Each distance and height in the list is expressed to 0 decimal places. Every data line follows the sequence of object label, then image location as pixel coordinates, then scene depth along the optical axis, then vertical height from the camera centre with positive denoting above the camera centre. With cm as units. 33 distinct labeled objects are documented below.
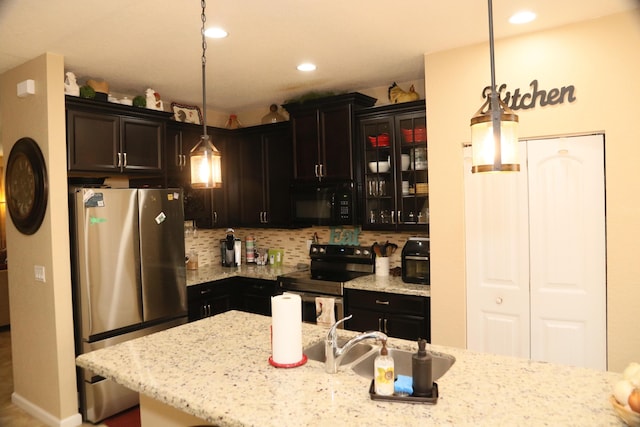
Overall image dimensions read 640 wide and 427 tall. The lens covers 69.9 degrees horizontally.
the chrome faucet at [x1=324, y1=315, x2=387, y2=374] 185 -59
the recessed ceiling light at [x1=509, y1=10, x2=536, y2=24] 255 +103
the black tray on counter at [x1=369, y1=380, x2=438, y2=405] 155 -67
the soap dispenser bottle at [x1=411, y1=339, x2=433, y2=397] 158 -60
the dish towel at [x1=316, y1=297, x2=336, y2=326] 379 -90
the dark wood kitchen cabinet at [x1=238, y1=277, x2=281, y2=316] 427 -84
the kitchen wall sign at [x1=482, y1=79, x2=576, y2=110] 275 +63
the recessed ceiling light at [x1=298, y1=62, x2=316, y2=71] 343 +105
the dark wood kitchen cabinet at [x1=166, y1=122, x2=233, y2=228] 419 +29
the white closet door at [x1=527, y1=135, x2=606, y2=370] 271 -32
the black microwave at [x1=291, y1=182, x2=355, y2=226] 403 +0
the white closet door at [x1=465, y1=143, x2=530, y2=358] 295 -42
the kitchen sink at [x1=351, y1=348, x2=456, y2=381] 201 -73
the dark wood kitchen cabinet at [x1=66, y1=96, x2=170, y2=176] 331 +55
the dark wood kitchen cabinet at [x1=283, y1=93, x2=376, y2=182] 396 +61
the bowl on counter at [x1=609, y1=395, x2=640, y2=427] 127 -62
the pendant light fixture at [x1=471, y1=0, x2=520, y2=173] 147 +20
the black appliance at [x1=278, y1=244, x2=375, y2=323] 384 -65
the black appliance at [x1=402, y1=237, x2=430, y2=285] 356 -47
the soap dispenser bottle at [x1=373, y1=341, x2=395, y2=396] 159 -61
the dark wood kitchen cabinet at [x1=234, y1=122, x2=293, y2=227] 448 +31
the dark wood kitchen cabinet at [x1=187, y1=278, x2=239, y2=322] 408 -85
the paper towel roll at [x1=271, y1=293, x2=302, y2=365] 188 -51
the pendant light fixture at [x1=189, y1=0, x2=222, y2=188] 215 +19
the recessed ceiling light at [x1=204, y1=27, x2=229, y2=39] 269 +104
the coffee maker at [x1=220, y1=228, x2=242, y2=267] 485 -49
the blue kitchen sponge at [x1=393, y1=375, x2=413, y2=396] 163 -67
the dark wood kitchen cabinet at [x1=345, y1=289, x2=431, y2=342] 339 -86
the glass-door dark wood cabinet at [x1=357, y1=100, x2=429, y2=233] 367 +28
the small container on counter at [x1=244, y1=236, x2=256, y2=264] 495 -48
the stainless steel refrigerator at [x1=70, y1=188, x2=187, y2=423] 323 -48
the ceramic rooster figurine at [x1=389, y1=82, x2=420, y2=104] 374 +88
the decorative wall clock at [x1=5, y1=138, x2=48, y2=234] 316 +18
